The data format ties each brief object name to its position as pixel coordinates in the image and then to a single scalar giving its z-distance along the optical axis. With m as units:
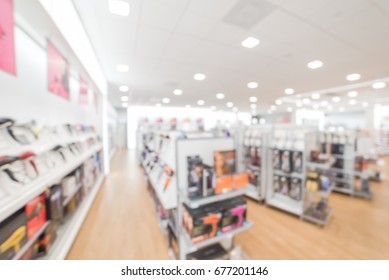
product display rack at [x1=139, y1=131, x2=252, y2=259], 1.40
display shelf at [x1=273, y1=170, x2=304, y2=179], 2.71
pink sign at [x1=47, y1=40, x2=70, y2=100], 2.07
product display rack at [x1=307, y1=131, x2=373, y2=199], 3.56
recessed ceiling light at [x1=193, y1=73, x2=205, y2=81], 4.52
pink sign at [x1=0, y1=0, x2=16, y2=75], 1.23
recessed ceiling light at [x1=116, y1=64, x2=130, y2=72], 3.77
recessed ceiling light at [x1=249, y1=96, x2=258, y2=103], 7.70
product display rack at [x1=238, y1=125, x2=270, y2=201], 3.22
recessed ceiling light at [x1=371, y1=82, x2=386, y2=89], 5.12
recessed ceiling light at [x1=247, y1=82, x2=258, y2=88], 5.31
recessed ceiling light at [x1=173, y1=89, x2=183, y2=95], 6.26
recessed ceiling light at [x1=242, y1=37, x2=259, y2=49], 2.60
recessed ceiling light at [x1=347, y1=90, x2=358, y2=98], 6.37
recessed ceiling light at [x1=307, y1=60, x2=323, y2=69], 3.51
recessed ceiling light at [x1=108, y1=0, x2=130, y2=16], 1.80
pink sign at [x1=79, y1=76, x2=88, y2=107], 3.35
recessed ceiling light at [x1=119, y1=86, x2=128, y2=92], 5.84
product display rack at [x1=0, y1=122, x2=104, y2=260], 1.21
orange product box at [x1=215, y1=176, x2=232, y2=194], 1.41
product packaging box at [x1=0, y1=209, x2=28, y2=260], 1.10
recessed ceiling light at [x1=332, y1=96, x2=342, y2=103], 7.38
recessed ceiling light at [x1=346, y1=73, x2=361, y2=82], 4.39
